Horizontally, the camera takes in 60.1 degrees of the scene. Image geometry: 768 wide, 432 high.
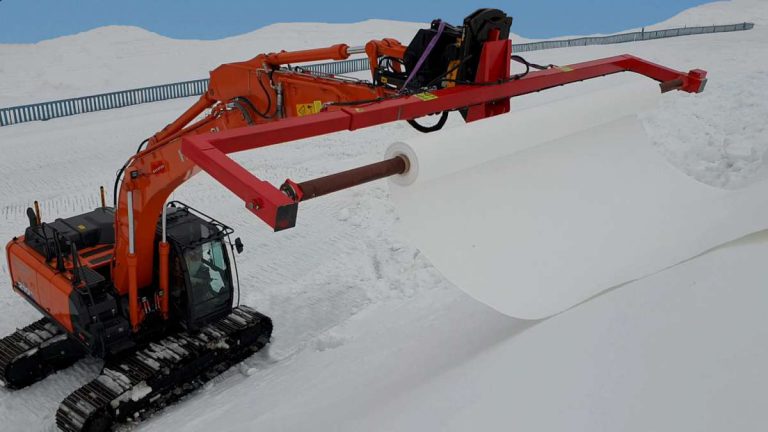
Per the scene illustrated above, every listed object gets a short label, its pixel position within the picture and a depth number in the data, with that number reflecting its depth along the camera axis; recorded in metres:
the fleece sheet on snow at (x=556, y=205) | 4.57
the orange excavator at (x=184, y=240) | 5.12
